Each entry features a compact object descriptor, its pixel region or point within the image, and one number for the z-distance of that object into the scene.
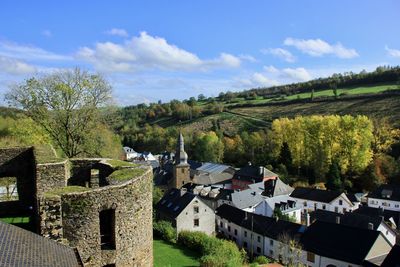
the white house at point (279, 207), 47.12
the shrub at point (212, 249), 28.12
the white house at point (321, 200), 49.53
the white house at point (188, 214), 39.91
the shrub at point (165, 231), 35.56
